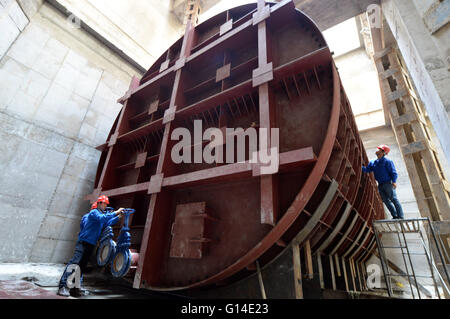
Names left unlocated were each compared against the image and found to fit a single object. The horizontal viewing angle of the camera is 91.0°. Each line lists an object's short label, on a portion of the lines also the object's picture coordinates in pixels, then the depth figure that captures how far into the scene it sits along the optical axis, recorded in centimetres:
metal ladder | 354
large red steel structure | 315
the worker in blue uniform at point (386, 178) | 465
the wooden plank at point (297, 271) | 293
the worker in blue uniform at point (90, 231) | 379
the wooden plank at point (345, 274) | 486
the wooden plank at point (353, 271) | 544
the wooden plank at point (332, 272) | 410
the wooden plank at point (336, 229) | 377
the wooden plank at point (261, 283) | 305
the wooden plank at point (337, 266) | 448
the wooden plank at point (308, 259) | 317
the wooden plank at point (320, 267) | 345
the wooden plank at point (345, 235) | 423
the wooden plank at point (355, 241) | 509
